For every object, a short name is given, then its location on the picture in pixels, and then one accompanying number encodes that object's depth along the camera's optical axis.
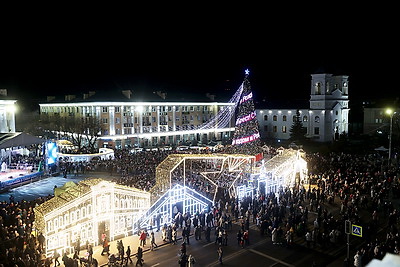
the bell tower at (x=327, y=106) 59.75
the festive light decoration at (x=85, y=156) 37.50
